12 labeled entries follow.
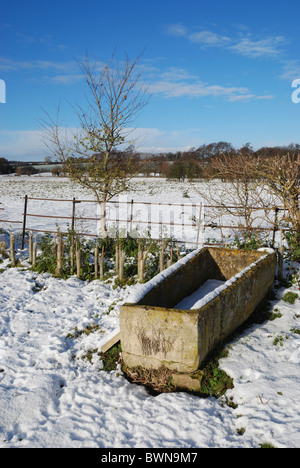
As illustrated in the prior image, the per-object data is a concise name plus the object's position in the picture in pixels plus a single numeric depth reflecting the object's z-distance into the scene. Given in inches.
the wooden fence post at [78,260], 297.3
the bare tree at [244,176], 298.7
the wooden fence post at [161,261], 279.4
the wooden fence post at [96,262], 296.4
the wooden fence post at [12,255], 327.6
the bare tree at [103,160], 344.5
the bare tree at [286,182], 277.1
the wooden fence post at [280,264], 270.8
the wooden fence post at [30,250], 328.8
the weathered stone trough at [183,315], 159.5
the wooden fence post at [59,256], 305.3
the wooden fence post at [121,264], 283.7
